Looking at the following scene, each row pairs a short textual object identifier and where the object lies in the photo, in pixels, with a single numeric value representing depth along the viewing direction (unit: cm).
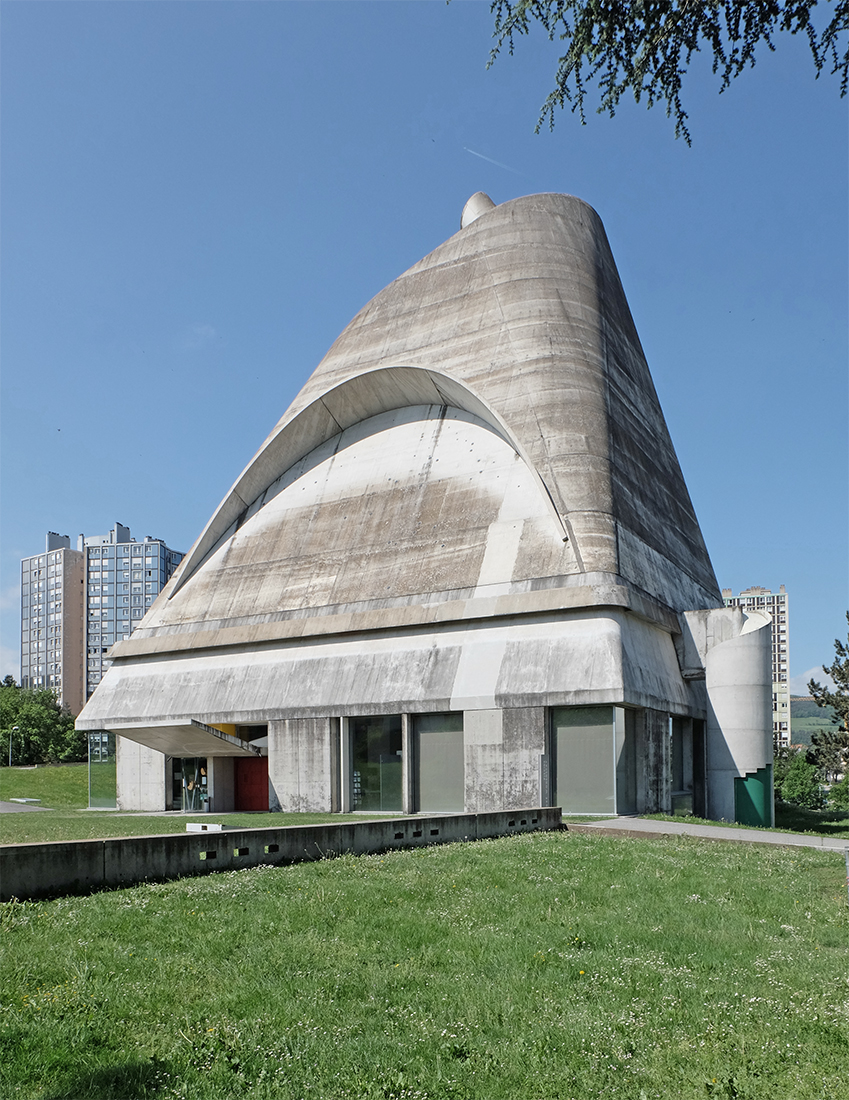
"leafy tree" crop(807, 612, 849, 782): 5081
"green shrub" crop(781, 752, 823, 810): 7294
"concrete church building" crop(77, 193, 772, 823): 2648
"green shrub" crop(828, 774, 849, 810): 6625
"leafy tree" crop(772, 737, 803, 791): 7512
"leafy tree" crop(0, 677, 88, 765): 6888
